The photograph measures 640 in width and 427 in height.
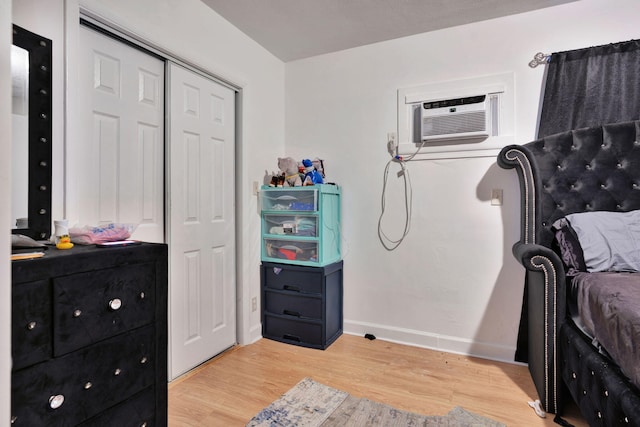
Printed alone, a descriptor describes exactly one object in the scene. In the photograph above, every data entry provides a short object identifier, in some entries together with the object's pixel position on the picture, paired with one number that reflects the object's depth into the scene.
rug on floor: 1.61
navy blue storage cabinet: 2.53
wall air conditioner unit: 2.32
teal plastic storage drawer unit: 2.54
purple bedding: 1.09
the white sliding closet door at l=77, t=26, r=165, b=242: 1.60
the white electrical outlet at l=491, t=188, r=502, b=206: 2.35
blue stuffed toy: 2.60
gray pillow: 1.71
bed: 1.20
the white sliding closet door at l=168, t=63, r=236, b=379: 2.06
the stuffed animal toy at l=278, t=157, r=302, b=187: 2.67
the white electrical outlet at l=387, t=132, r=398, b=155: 2.64
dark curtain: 2.03
